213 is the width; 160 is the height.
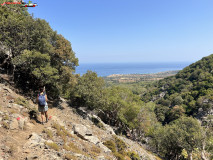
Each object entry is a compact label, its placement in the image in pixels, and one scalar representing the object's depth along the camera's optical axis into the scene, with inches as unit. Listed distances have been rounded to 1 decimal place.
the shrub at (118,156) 450.2
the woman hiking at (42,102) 364.2
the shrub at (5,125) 273.8
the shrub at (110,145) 497.8
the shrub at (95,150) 402.2
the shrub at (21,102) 421.1
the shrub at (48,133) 329.6
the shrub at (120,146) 535.8
